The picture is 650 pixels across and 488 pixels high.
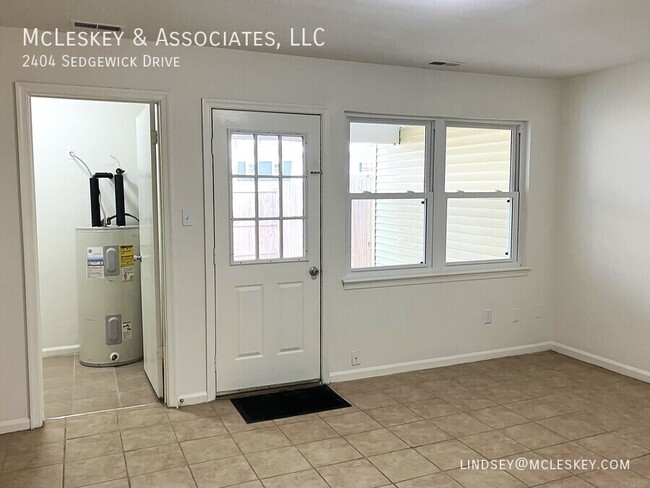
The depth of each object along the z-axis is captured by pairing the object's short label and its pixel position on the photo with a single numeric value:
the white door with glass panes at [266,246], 3.82
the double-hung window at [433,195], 4.34
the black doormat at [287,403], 3.63
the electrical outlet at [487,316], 4.79
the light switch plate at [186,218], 3.69
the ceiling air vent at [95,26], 3.08
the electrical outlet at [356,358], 4.30
